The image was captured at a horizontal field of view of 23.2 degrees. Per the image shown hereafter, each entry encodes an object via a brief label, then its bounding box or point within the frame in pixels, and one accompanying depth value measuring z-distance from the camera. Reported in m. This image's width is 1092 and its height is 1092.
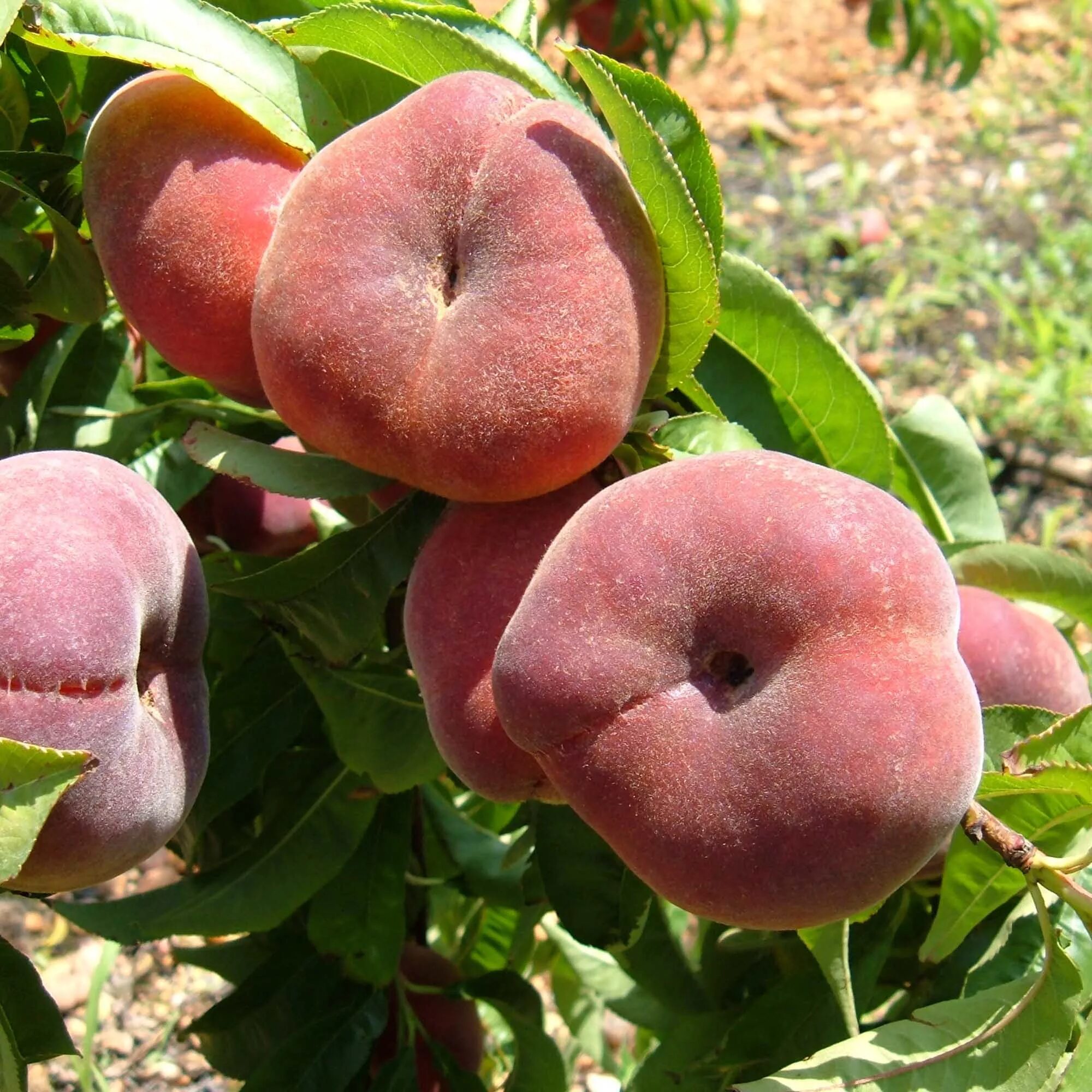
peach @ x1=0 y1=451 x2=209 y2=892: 0.38
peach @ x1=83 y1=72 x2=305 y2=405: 0.41
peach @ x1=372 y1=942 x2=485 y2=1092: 0.55
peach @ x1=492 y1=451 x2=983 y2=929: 0.37
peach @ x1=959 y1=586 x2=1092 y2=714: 0.46
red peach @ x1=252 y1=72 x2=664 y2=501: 0.39
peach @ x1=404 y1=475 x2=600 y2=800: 0.40
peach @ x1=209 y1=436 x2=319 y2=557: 0.51
